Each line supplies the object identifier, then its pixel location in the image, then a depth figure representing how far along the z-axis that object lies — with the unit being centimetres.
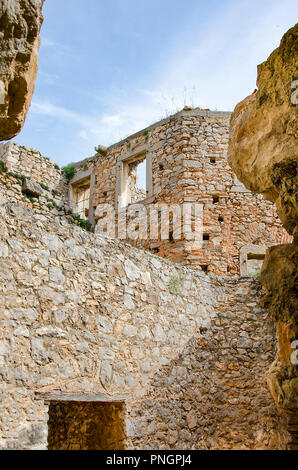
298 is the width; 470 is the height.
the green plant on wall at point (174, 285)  681
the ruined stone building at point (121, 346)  453
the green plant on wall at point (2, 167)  1015
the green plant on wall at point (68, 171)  1338
